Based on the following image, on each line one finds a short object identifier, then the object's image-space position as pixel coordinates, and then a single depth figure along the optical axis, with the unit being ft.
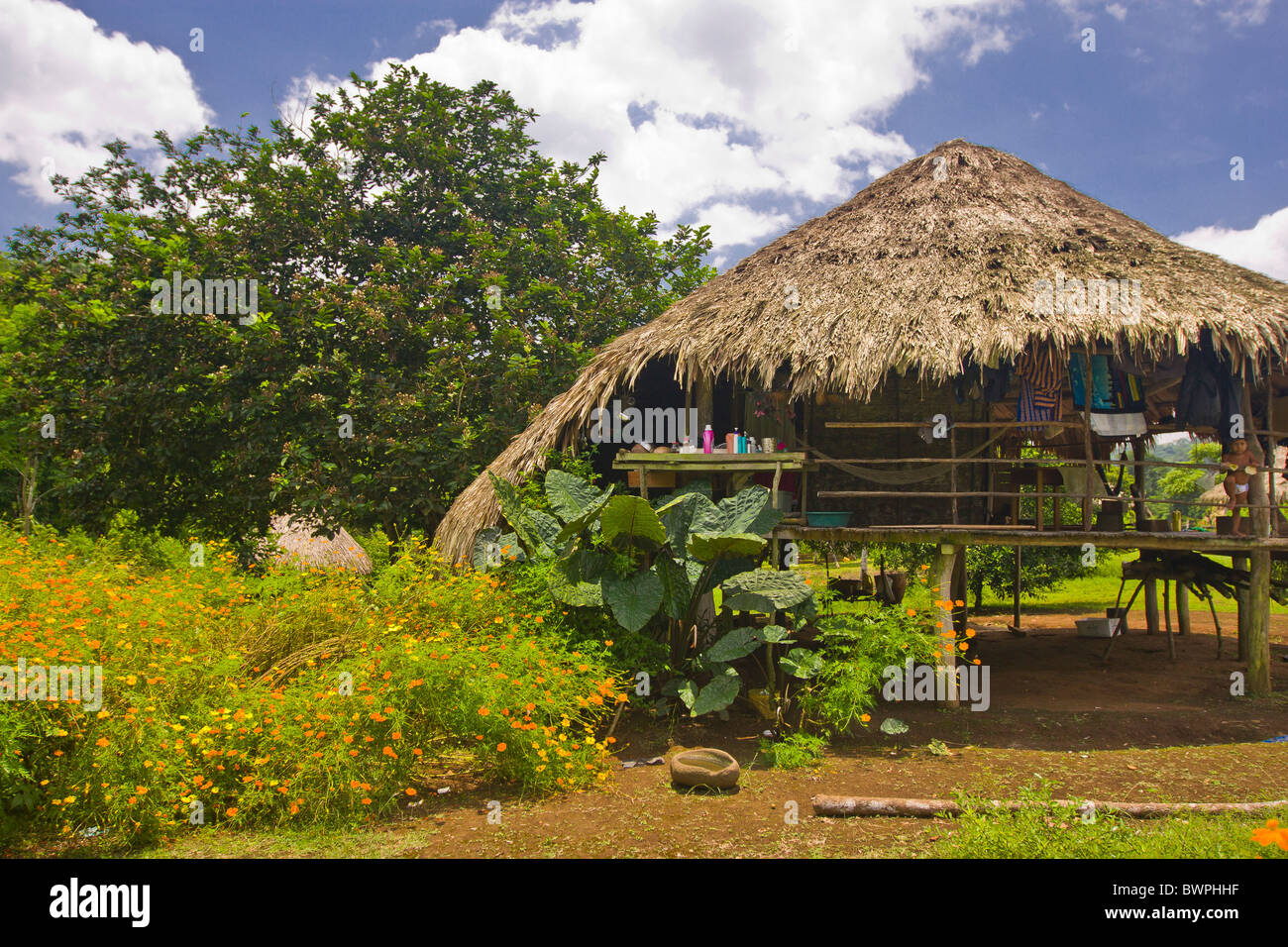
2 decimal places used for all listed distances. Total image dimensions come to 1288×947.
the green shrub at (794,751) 20.62
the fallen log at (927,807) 15.98
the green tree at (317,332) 39.73
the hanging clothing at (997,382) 28.22
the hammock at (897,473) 27.91
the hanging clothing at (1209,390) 27.53
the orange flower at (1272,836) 9.83
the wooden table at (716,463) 26.53
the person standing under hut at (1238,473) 27.02
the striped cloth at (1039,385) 27.30
